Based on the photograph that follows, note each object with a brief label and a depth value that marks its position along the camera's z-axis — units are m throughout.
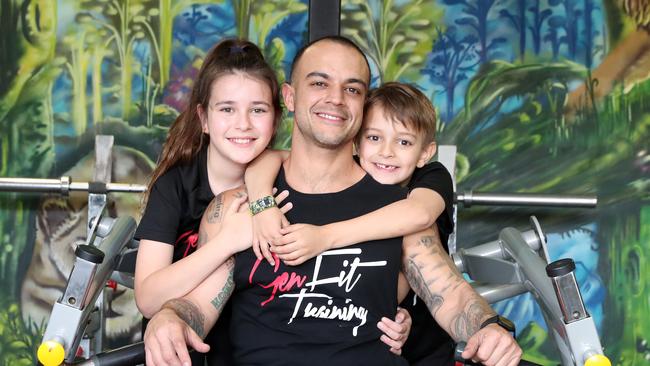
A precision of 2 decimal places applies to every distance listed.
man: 2.44
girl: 2.55
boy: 2.49
